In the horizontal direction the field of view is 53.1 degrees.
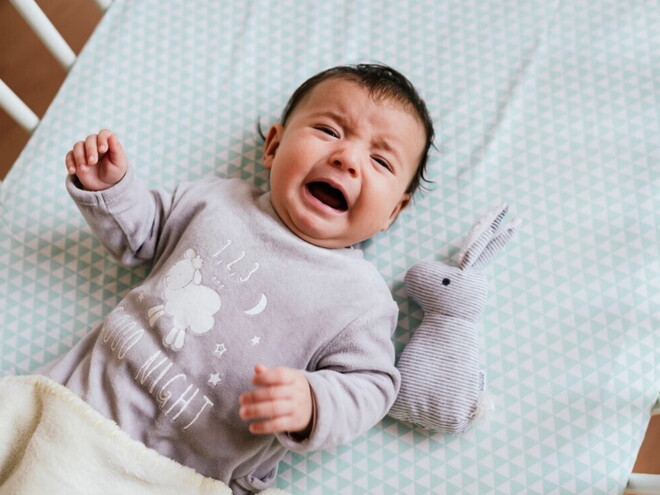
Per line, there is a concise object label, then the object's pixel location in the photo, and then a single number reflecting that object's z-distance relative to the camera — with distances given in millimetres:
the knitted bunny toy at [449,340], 950
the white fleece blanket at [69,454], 833
